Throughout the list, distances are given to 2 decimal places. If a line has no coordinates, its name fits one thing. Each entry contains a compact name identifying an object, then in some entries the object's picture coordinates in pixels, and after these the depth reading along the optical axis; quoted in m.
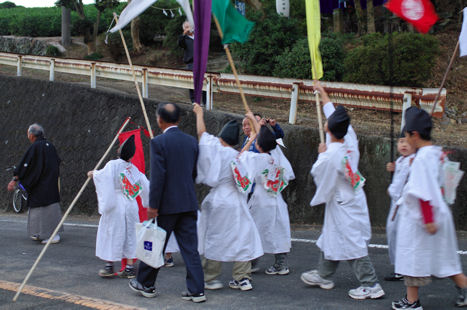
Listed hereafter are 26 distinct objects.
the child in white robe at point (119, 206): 6.99
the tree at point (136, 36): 22.45
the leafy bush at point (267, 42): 14.34
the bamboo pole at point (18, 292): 5.71
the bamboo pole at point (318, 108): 6.24
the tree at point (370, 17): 16.48
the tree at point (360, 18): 17.16
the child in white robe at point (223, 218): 6.03
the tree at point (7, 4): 46.04
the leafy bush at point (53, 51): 24.86
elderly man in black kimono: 9.51
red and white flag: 6.73
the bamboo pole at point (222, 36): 6.66
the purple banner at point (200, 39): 6.58
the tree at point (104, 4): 23.45
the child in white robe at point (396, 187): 6.27
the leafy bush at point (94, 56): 23.43
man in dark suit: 5.66
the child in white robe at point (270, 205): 6.62
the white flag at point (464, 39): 6.56
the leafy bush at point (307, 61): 13.11
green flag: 6.87
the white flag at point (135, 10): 7.33
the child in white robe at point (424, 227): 5.00
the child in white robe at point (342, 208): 5.72
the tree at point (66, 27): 25.73
